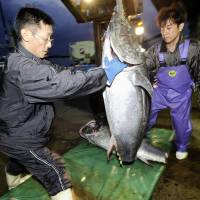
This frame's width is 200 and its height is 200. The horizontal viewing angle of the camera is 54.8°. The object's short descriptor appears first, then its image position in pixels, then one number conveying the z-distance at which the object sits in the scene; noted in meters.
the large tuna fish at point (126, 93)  1.90
